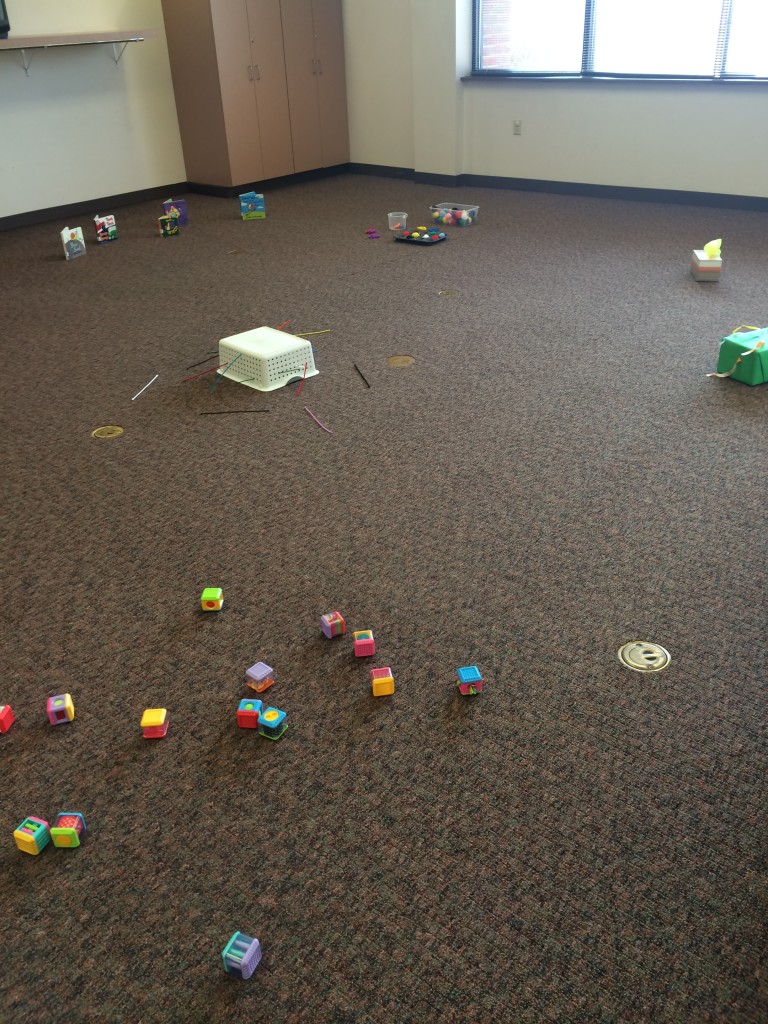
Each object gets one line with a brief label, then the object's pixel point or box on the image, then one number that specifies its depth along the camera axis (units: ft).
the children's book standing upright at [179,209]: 18.19
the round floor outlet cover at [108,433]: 9.87
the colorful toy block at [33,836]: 4.94
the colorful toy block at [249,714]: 5.75
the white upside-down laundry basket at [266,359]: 10.68
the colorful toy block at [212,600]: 6.84
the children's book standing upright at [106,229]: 17.35
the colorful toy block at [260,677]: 6.06
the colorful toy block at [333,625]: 6.48
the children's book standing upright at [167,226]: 17.71
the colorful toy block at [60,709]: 5.86
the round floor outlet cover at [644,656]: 6.18
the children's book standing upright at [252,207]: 18.88
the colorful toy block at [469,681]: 5.89
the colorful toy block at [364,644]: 6.31
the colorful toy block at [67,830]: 4.98
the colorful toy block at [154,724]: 5.73
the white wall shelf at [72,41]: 15.89
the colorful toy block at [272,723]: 5.67
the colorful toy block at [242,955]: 4.26
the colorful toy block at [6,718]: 5.84
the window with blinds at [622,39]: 16.39
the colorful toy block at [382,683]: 5.98
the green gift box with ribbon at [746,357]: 10.17
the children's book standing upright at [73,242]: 16.30
